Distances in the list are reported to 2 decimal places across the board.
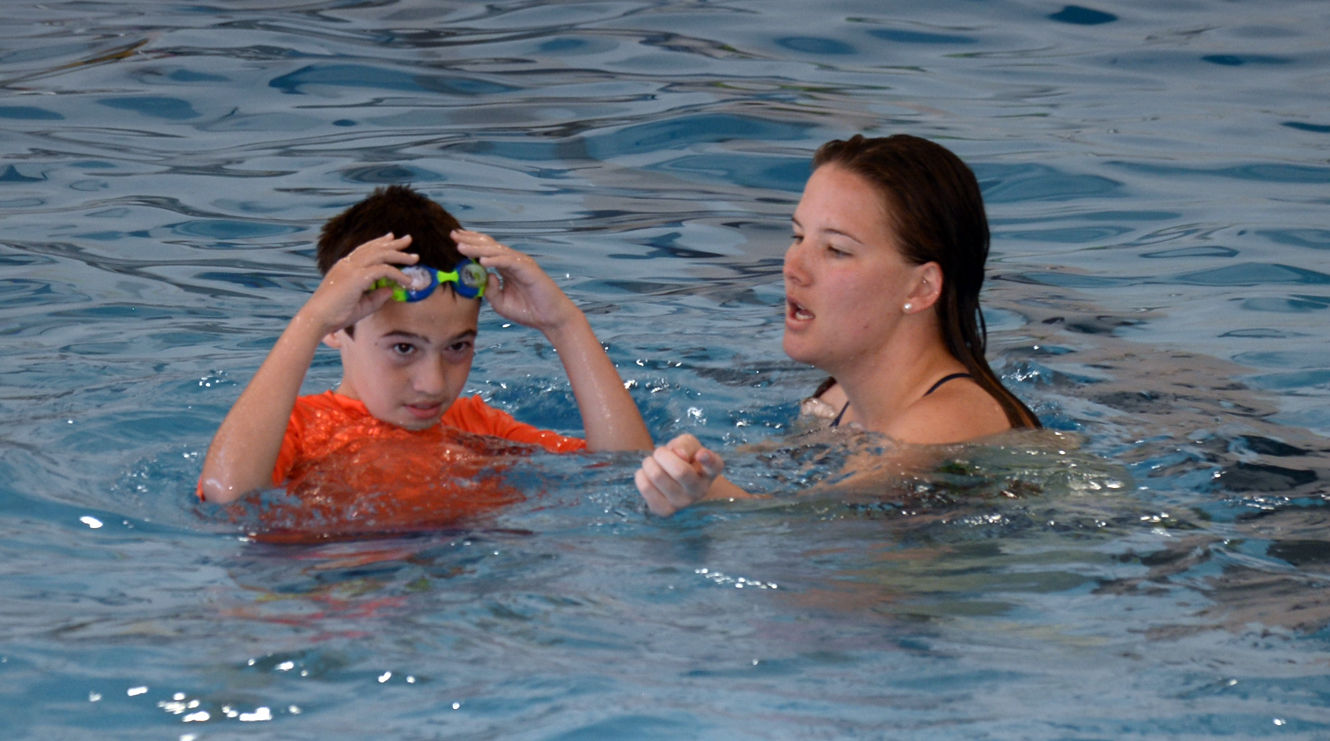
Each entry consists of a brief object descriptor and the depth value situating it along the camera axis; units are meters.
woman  8.30
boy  7.28
